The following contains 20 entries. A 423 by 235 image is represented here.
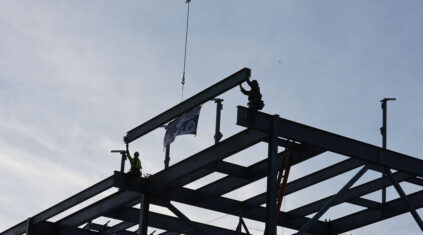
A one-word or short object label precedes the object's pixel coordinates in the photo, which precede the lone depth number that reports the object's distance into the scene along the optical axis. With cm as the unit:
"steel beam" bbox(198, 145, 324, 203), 3117
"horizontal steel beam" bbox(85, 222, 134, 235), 4097
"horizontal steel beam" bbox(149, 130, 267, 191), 3066
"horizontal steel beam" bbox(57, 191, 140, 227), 3578
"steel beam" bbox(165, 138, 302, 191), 3269
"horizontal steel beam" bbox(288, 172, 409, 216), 3412
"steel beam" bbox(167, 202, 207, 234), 3475
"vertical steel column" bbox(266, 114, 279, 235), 2945
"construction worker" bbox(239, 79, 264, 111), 2994
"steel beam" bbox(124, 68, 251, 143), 3042
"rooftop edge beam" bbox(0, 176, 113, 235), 3575
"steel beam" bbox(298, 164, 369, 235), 3097
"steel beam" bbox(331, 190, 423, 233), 3506
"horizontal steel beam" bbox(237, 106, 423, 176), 2973
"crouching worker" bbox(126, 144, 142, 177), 3462
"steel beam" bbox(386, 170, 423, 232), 3269
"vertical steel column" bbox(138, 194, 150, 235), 3444
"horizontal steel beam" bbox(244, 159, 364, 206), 3281
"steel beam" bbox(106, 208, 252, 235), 3756
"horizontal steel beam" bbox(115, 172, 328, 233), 3491
